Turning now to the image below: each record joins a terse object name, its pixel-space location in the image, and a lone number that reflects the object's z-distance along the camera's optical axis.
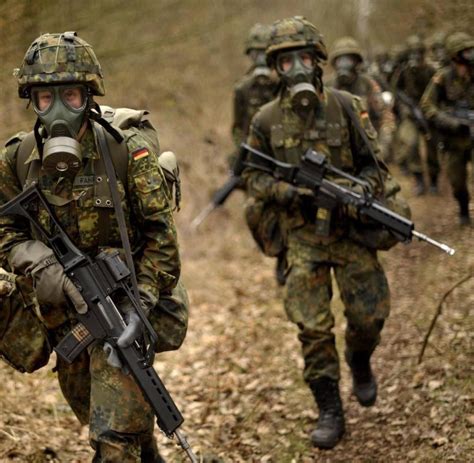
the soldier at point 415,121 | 25.23
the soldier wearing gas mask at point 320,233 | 10.52
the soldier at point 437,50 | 27.74
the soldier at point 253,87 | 17.81
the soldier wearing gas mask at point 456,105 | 17.36
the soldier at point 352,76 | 19.91
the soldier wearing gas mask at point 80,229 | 7.51
